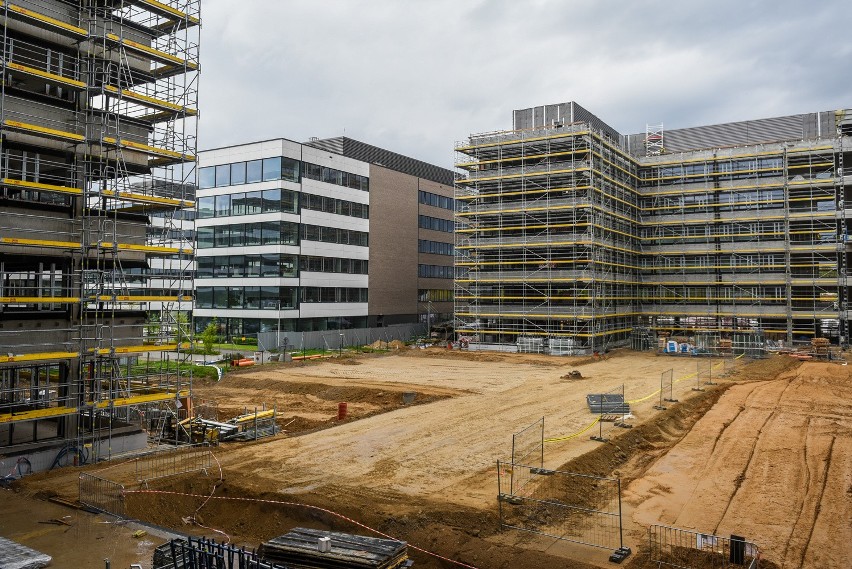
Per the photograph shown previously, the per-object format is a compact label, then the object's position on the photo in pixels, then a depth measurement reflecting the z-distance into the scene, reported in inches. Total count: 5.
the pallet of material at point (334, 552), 419.8
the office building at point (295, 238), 2010.3
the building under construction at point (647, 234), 2003.0
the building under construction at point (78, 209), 736.3
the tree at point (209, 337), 1683.3
